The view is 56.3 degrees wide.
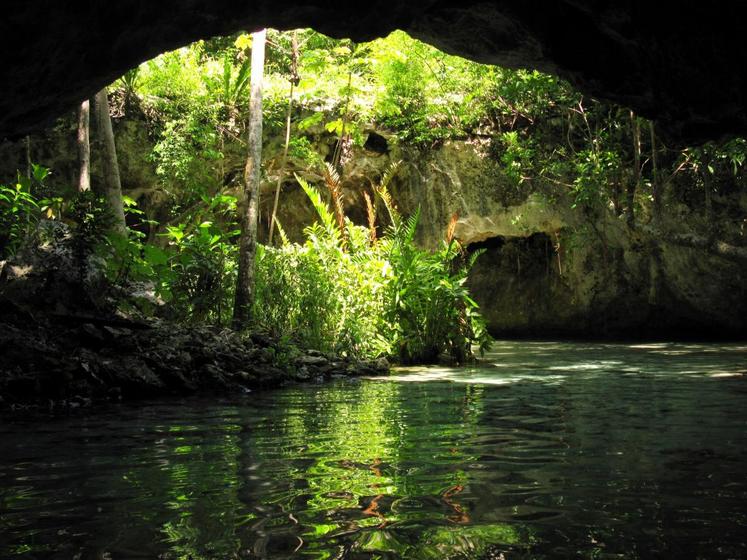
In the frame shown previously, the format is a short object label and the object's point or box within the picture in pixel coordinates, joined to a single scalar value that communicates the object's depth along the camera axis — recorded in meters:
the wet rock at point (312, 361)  9.12
